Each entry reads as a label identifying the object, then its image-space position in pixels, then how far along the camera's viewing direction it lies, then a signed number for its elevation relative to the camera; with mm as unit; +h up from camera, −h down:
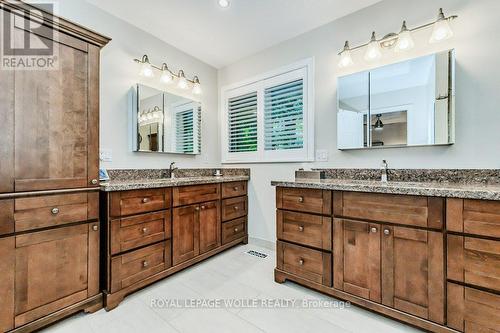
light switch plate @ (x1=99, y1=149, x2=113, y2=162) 2168 +114
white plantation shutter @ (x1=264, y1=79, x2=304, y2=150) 2633 +627
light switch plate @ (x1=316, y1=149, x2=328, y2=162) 2418 +127
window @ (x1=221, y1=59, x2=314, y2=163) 2568 +637
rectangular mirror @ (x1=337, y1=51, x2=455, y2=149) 1771 +551
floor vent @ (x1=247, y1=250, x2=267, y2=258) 2622 -1051
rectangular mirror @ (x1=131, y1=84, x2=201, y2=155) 2412 +532
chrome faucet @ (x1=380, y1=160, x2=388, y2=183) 2004 -39
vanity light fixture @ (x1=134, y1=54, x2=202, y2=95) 2428 +1094
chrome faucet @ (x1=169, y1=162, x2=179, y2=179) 2727 -30
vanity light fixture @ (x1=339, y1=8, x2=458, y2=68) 1712 +1082
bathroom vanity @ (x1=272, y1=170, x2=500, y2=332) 1231 -531
